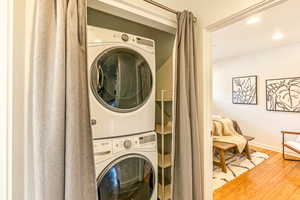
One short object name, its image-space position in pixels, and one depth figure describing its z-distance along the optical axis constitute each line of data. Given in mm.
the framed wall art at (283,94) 3131
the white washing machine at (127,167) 1074
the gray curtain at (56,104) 801
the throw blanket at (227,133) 2784
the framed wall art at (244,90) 3832
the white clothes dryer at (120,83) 1055
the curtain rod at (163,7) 1243
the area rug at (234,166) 2232
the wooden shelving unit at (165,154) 1535
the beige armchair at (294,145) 2568
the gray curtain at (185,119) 1295
